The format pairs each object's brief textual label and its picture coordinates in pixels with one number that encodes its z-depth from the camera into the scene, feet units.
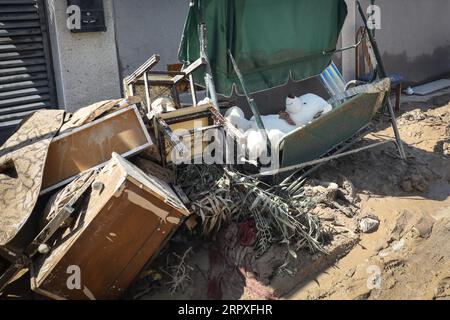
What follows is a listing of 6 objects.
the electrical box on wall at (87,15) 17.16
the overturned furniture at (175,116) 13.41
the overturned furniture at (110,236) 10.28
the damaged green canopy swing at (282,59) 15.79
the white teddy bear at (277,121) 15.02
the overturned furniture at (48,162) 10.89
